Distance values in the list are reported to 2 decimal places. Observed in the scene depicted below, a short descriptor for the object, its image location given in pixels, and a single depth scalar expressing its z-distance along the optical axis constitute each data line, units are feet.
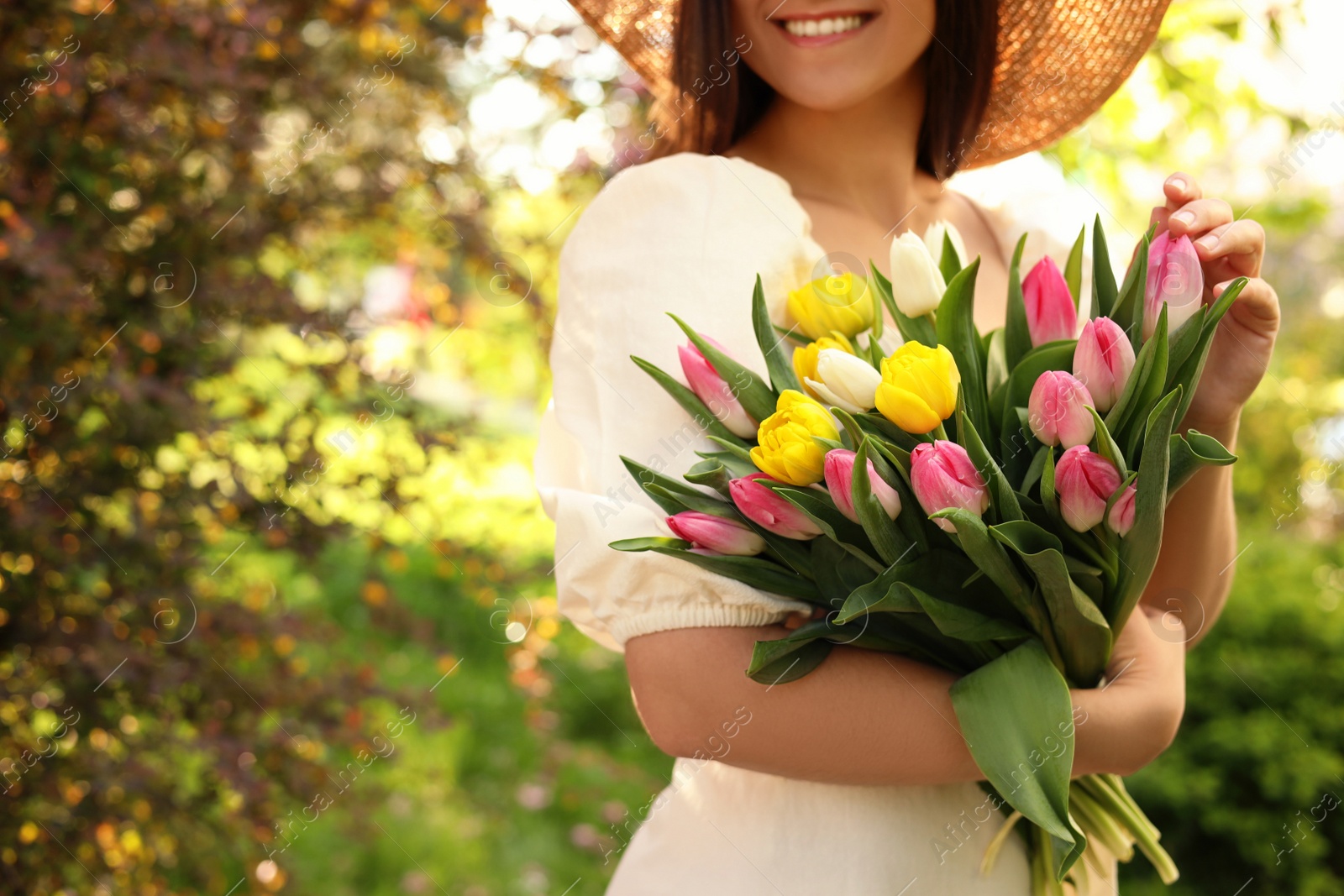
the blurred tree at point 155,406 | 6.88
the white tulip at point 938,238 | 4.16
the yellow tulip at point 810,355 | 3.70
